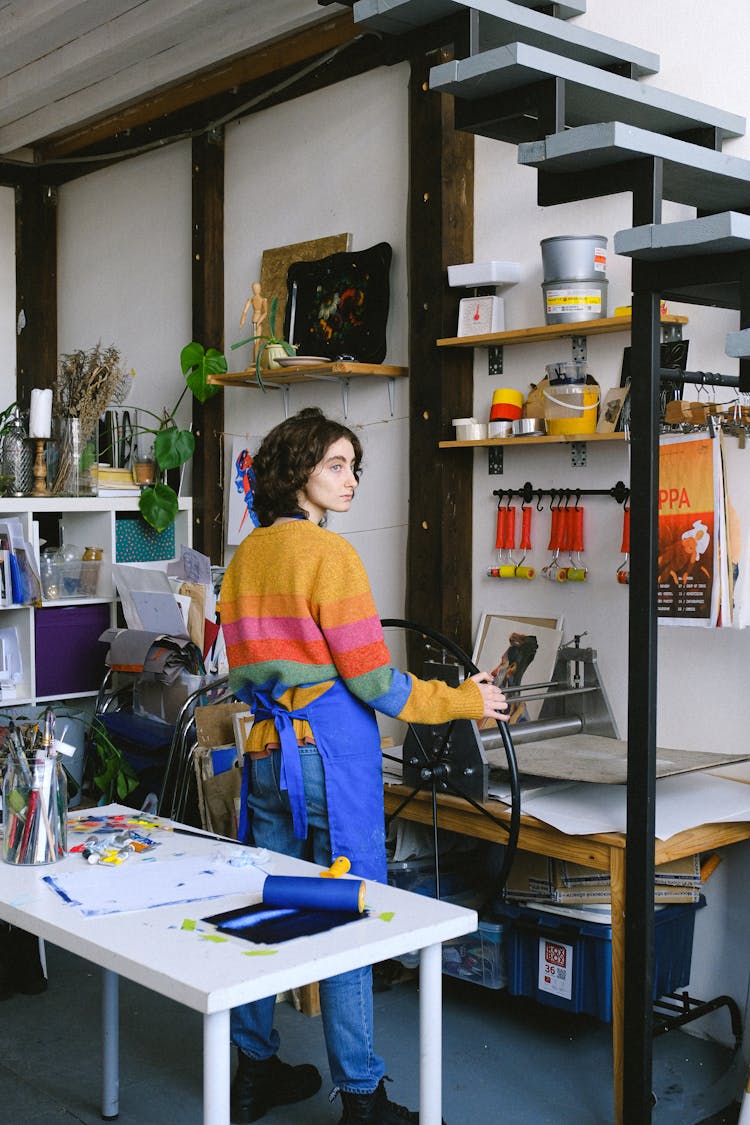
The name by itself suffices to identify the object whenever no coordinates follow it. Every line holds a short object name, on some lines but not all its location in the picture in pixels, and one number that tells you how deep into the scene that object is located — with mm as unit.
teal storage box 5227
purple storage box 4844
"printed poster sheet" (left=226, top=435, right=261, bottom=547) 5105
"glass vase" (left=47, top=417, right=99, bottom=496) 5066
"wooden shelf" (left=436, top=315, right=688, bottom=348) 3551
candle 4969
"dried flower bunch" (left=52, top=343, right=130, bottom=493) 5113
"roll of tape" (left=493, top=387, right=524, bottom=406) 3939
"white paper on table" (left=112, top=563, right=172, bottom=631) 4812
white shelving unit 4773
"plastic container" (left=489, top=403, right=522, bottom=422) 3926
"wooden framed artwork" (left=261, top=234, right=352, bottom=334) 4691
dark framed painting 4434
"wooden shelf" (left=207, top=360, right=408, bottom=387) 4305
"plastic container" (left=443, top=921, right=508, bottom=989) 3502
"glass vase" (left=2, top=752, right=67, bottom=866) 2387
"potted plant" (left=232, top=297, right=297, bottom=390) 4520
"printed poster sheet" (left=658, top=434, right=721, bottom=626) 2957
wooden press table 2930
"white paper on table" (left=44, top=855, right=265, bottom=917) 2176
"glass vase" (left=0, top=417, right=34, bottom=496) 4992
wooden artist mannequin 4824
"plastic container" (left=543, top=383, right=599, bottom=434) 3684
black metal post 2670
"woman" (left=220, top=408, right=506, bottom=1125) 2666
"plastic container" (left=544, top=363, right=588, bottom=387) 3695
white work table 1792
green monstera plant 5113
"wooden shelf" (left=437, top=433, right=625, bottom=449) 3621
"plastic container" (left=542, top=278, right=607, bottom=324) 3619
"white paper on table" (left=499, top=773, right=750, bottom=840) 3061
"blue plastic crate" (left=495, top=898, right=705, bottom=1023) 3244
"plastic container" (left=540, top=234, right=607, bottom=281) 3609
